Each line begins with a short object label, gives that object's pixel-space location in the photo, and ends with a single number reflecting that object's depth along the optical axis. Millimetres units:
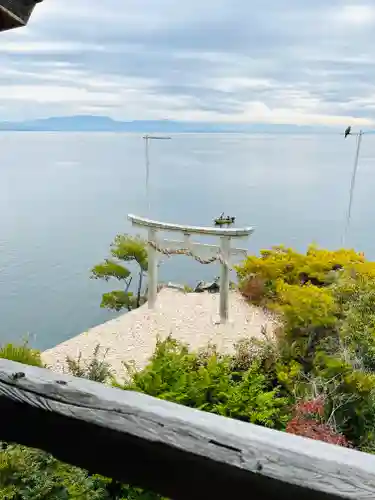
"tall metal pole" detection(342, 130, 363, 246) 8672
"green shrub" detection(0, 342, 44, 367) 4273
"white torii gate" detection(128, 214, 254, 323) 7305
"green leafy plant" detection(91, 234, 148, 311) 10180
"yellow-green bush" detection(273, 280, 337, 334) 5590
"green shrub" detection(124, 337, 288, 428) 3561
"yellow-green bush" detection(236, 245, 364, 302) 7945
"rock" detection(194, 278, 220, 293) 10009
